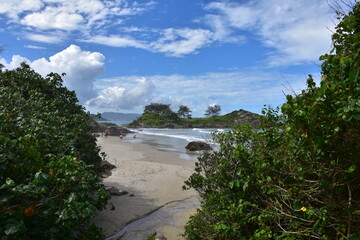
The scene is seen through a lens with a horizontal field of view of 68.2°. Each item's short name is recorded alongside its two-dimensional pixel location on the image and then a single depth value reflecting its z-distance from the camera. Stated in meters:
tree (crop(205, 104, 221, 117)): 129.48
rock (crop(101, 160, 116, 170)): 13.42
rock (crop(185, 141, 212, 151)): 24.38
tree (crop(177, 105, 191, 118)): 125.44
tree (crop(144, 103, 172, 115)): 125.07
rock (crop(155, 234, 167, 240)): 6.21
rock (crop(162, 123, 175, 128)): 93.35
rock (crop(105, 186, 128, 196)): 9.40
